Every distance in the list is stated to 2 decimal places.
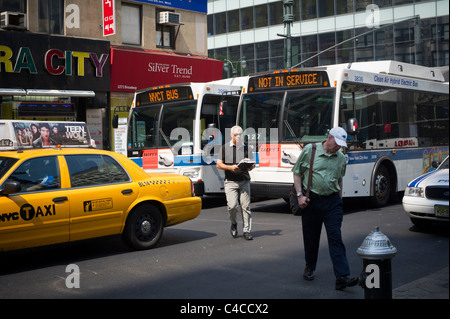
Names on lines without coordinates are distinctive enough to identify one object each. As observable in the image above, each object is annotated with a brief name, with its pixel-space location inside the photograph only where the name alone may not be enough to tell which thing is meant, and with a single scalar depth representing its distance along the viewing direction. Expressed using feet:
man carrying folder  29.37
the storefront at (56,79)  59.93
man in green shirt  19.47
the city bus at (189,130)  43.68
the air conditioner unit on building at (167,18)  73.82
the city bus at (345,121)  37.47
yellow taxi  22.88
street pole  73.39
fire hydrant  16.01
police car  29.17
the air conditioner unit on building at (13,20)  58.90
